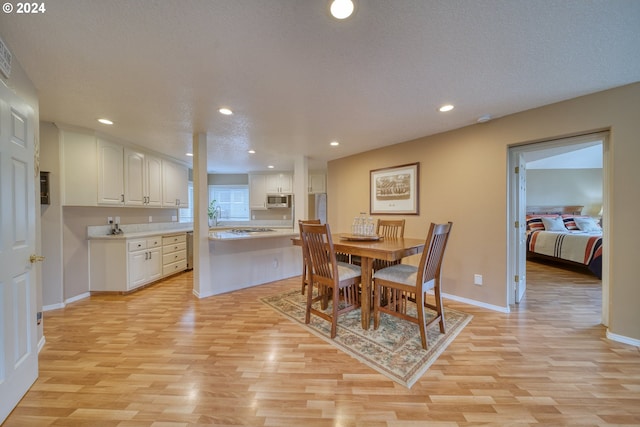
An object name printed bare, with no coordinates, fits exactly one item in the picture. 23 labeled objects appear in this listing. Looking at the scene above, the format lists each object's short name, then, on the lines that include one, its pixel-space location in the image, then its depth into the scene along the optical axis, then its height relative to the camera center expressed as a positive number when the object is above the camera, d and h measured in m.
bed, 3.91 -0.51
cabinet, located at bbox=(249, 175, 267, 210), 5.90 +0.55
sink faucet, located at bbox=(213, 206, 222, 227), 6.02 -0.07
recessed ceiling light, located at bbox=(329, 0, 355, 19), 1.15 +1.06
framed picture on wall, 3.47 +0.34
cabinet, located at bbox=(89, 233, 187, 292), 3.18 -0.76
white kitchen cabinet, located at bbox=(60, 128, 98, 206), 2.87 +0.58
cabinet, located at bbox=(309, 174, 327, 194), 5.68 +0.73
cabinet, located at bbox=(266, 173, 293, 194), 5.86 +0.73
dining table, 1.97 -0.37
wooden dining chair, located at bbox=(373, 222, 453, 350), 1.89 -0.64
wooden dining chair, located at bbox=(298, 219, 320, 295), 2.97 -0.84
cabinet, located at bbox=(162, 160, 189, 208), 4.30 +0.54
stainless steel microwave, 5.80 +0.29
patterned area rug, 1.67 -1.15
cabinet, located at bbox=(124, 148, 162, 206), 3.54 +0.55
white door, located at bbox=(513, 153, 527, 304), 2.74 -0.20
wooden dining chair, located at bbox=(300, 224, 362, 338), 2.10 -0.61
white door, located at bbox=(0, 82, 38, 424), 1.28 -0.24
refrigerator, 5.84 +0.13
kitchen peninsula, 3.26 -0.77
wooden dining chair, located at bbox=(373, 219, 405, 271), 2.75 -0.27
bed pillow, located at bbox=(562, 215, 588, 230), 5.05 -0.26
